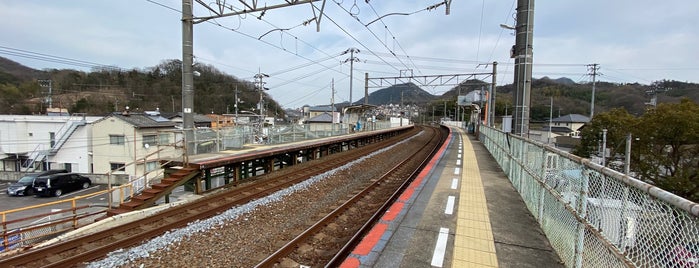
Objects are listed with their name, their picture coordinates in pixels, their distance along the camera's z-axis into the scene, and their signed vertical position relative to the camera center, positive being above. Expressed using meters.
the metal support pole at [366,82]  32.44 +3.47
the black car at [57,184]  22.84 -5.39
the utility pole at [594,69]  42.22 +6.76
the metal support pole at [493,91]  25.32 +2.19
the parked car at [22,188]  23.34 -5.66
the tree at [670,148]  19.38 -1.71
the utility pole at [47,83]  48.84 +4.22
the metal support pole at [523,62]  8.23 +1.50
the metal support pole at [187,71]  10.10 +1.34
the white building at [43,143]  32.31 -3.45
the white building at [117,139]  29.35 -2.49
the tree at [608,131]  26.16 -0.89
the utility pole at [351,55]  31.59 +5.98
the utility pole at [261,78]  40.11 +4.49
